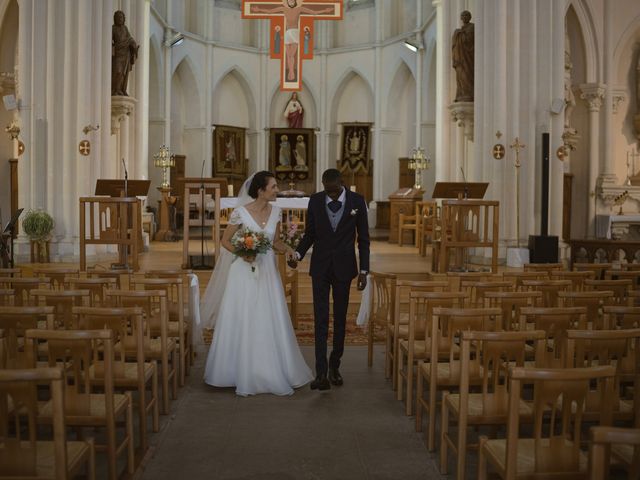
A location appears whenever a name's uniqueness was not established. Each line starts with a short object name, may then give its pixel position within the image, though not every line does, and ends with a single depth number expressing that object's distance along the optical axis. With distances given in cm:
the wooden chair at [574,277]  624
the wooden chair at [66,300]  455
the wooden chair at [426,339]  479
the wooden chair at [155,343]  469
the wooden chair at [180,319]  539
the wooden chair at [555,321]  378
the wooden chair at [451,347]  398
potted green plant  1147
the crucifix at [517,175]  1222
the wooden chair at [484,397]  328
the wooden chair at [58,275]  574
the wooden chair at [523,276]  580
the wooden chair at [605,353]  310
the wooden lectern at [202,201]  1021
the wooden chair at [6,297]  476
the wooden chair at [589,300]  462
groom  541
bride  534
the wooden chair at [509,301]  457
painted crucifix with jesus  1812
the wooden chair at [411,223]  1598
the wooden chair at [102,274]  574
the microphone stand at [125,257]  1027
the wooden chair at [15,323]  362
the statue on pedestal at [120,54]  1322
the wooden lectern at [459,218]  993
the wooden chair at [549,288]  541
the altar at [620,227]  1395
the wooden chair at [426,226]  1415
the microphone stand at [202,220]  1028
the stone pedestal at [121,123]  1352
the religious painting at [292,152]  2383
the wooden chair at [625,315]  402
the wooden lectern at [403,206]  1775
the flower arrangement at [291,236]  654
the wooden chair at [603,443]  205
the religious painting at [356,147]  2355
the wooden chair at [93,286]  509
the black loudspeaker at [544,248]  1140
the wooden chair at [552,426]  256
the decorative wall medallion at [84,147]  1212
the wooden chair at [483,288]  532
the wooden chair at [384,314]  586
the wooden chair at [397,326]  543
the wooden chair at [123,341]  392
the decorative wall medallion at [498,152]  1234
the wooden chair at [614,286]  554
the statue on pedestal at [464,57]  1375
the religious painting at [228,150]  2309
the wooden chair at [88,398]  319
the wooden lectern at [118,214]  960
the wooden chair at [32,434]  245
